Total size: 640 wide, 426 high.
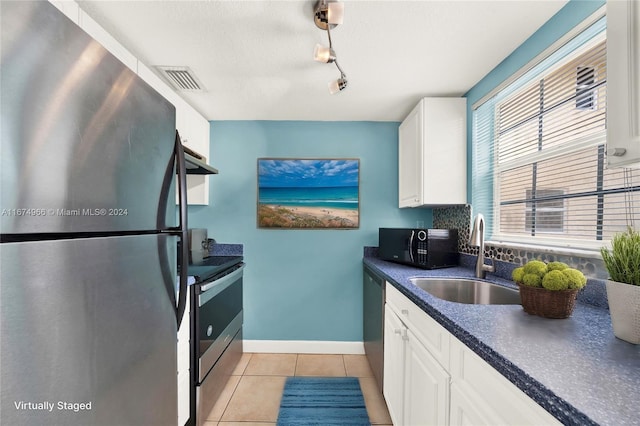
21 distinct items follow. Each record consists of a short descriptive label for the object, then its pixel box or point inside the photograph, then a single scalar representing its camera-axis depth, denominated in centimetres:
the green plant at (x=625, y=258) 77
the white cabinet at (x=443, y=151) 205
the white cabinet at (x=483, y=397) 61
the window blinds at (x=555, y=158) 113
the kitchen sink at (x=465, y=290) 149
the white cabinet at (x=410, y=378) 104
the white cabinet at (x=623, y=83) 68
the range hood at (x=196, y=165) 174
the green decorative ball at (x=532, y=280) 97
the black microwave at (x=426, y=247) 195
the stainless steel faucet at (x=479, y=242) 159
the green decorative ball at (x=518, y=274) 103
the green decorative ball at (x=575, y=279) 92
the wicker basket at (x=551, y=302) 93
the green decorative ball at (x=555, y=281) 92
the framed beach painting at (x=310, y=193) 259
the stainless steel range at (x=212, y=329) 156
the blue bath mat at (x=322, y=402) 169
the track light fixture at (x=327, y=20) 119
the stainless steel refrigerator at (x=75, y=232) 47
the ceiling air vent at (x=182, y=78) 175
